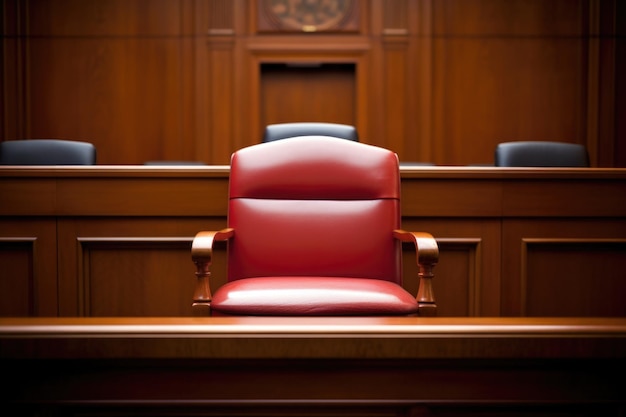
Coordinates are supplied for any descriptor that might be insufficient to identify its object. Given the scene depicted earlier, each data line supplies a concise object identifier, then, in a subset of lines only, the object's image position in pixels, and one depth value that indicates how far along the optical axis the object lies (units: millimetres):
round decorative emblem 4613
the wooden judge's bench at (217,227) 1889
